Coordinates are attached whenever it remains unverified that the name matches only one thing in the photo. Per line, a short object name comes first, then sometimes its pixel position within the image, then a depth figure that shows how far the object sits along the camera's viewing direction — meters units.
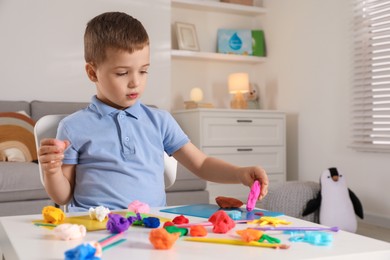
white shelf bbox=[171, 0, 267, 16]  3.87
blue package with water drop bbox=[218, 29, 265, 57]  4.07
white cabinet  3.44
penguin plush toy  2.62
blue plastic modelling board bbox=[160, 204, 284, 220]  0.88
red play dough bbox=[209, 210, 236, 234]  0.72
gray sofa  2.39
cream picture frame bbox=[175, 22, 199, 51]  3.88
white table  0.58
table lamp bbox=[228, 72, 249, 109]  3.84
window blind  2.98
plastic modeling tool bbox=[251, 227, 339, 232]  0.75
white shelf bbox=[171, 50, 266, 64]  3.83
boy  1.08
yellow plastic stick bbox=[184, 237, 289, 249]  0.64
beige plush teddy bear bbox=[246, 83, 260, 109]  4.12
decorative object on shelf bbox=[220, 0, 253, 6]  4.08
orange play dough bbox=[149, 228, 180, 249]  0.61
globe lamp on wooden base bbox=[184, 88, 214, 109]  3.69
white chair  1.20
